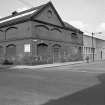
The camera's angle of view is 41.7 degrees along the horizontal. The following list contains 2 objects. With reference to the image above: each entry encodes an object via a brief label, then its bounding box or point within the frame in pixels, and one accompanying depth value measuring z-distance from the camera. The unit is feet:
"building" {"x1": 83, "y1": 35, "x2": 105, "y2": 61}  115.90
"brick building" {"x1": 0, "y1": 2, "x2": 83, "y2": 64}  71.20
